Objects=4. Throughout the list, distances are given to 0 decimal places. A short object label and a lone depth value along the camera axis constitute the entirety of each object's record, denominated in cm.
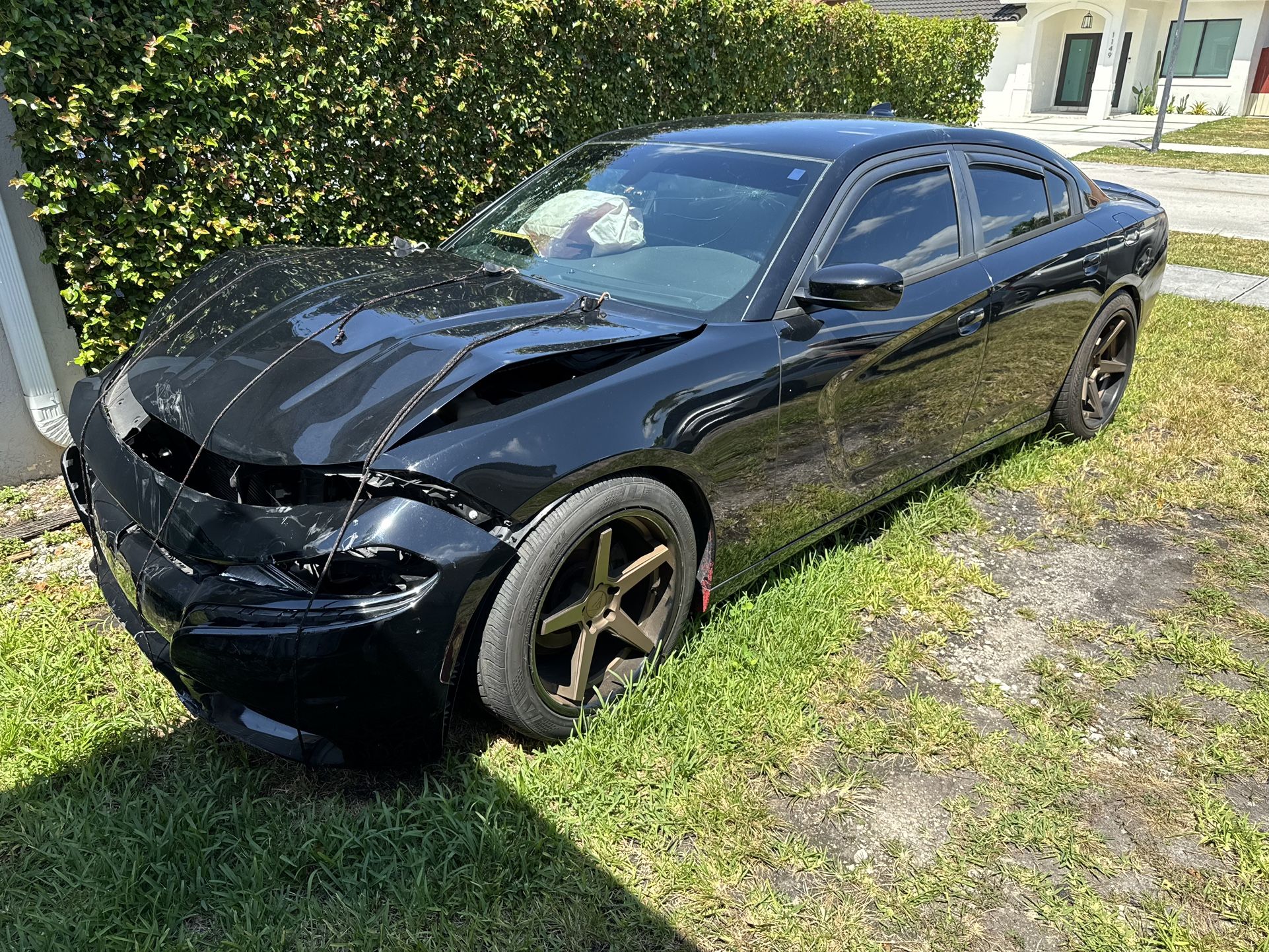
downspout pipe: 376
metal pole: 1866
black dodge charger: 206
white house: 2609
